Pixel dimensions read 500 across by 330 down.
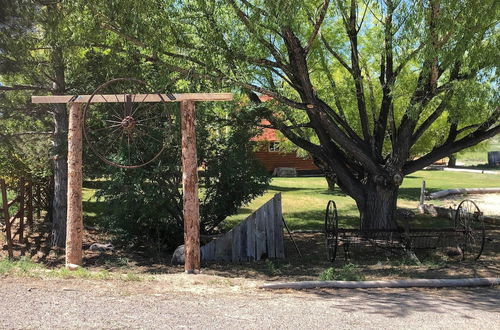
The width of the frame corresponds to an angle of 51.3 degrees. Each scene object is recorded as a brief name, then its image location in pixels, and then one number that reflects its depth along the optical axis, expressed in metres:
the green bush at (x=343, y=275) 7.97
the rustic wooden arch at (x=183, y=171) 8.41
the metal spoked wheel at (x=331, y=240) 10.50
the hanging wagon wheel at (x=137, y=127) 10.80
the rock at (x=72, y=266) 8.59
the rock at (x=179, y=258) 10.94
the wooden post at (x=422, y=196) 19.61
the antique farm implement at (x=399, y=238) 10.67
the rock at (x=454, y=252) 10.55
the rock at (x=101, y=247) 12.62
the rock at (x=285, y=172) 36.75
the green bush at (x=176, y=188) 11.03
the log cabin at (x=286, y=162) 37.50
